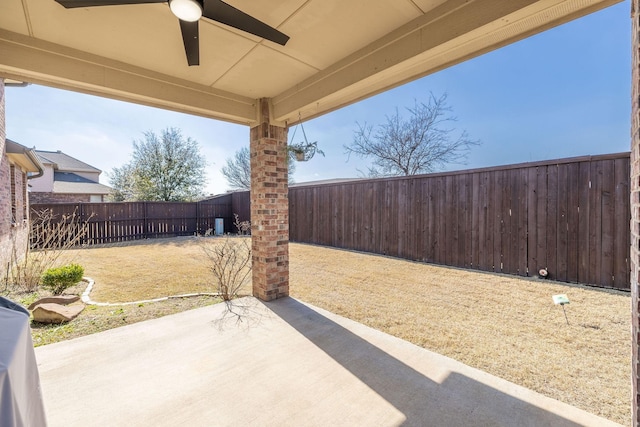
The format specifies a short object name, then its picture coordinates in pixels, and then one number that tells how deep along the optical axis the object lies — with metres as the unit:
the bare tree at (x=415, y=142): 10.22
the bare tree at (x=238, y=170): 19.75
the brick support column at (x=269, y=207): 3.51
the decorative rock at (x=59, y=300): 3.28
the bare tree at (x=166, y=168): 14.07
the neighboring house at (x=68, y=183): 15.07
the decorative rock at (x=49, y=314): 2.94
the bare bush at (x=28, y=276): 4.15
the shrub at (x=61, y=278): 3.81
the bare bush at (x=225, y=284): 3.61
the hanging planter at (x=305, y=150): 3.41
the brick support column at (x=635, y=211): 1.10
